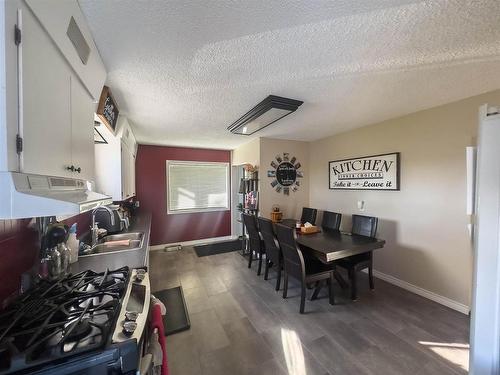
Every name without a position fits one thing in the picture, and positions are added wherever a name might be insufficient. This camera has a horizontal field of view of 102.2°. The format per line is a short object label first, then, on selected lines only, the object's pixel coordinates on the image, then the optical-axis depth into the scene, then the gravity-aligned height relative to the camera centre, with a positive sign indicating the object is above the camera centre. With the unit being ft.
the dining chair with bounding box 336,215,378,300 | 8.03 -3.15
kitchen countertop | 5.08 -2.09
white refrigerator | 3.21 -1.15
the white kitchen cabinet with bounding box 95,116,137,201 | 7.47 +0.61
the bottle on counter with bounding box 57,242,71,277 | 4.47 -1.69
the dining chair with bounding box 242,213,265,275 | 10.49 -2.84
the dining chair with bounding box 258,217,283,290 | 8.95 -2.85
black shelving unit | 12.77 -0.52
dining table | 7.13 -2.32
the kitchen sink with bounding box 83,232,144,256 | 6.27 -2.10
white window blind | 15.16 -0.24
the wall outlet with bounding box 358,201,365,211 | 10.55 -1.11
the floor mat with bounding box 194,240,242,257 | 13.88 -4.71
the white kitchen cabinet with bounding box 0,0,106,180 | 2.14 +1.29
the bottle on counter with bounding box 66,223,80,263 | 5.08 -1.62
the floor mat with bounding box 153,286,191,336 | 6.72 -4.80
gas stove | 2.17 -1.88
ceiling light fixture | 6.95 +2.77
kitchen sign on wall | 9.23 +0.59
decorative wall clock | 12.78 +0.66
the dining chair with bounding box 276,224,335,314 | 7.44 -3.29
